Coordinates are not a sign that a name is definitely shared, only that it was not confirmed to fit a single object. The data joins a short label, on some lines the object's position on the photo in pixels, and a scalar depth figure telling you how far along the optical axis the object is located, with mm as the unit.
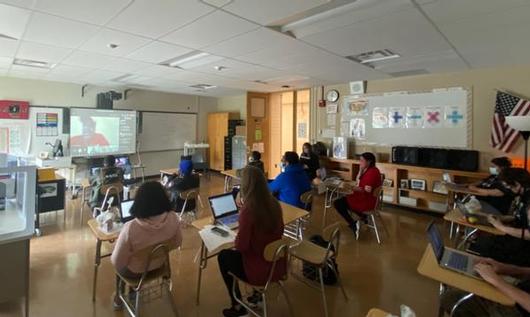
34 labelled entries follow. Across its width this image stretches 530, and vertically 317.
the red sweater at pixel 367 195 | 4078
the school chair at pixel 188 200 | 4335
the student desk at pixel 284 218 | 2629
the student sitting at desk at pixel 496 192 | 3375
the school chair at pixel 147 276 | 2088
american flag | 4430
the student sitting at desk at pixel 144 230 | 2074
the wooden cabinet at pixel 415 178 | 5012
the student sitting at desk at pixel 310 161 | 5762
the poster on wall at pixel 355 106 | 6176
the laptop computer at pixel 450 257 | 1784
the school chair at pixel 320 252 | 2406
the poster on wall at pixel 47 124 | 6430
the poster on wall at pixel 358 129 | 6246
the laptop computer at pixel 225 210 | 2742
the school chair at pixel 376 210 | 4066
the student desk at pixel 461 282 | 1523
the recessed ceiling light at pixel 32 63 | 4637
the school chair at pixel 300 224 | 3716
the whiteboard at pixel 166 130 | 8195
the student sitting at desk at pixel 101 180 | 4555
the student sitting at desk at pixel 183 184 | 4414
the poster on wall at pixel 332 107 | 6617
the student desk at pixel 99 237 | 2418
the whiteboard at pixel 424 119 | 5027
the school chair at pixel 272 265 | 2047
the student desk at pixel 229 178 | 5707
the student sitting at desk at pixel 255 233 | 2109
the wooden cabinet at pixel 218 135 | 8922
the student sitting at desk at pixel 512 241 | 2229
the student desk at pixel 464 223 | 2557
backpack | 2892
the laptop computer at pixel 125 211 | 2693
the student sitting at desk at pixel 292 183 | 3898
